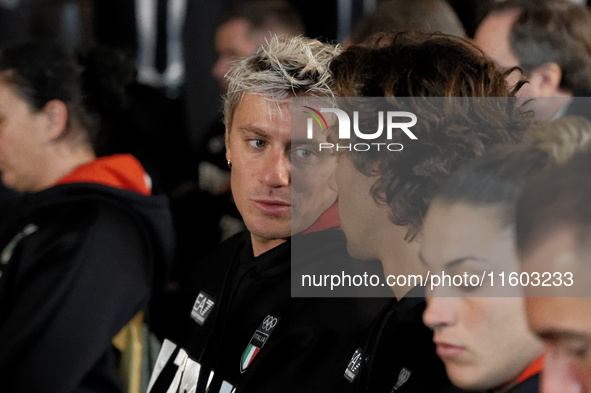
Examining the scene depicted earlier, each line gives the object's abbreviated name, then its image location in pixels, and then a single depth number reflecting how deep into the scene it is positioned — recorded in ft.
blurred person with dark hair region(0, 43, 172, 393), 14.57
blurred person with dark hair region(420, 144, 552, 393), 11.97
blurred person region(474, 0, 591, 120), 14.25
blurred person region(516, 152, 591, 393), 10.46
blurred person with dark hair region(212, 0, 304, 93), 17.08
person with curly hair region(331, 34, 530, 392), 12.39
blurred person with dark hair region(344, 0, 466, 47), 14.24
